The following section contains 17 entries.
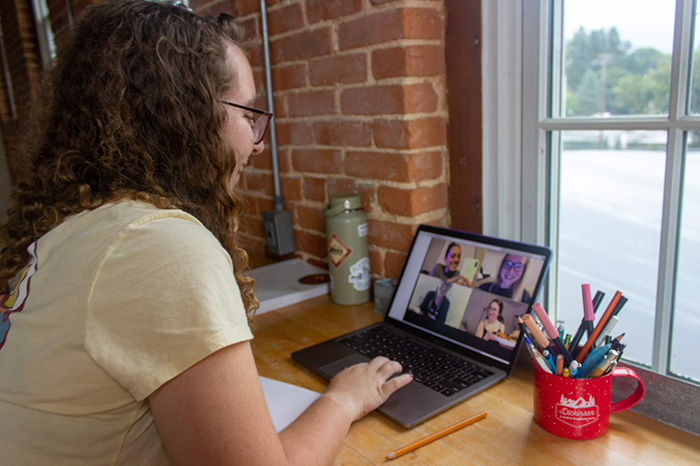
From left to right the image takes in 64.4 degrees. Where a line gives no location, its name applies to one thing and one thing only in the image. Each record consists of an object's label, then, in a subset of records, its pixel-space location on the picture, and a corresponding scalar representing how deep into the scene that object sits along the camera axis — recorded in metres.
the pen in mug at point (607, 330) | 0.83
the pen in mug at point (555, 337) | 0.86
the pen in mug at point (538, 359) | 0.86
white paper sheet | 0.93
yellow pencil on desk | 0.83
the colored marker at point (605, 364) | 0.81
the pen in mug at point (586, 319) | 0.87
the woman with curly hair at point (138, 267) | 0.62
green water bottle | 1.42
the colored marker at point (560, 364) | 0.84
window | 0.99
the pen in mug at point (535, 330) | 0.86
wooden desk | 0.80
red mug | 0.82
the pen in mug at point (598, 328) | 0.84
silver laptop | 1.00
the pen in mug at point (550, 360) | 0.86
